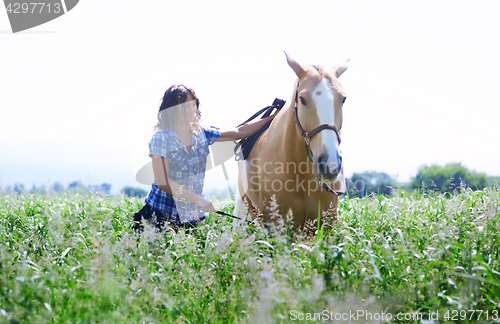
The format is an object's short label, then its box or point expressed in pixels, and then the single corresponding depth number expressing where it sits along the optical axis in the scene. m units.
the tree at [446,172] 34.44
